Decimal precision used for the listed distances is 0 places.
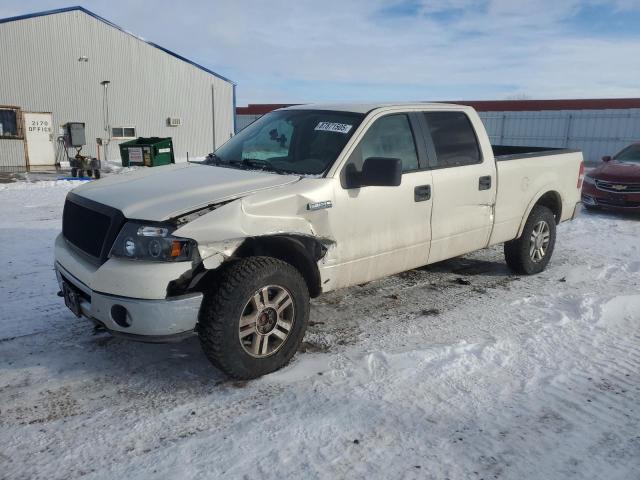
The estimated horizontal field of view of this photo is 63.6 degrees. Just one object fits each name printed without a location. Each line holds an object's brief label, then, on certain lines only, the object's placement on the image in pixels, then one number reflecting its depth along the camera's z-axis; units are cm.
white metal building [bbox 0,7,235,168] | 1930
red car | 952
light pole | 2152
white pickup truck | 314
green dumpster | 1606
